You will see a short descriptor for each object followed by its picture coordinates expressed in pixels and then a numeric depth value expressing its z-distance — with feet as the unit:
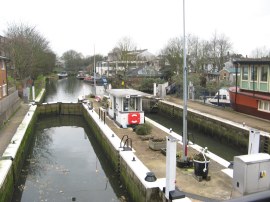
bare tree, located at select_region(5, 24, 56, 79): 146.10
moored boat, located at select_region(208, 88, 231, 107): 98.48
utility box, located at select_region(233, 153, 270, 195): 26.02
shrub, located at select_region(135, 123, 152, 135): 55.42
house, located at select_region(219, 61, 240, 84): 172.76
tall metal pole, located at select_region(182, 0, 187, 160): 35.37
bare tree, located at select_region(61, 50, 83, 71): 439.63
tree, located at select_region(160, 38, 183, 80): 159.55
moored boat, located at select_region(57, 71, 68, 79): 331.28
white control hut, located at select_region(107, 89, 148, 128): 62.49
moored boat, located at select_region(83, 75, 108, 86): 205.85
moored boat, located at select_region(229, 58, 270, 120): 67.72
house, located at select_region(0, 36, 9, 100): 85.59
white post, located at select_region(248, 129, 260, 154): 34.34
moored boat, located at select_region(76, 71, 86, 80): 311.06
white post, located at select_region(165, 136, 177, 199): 27.61
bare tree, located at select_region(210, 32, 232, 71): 220.43
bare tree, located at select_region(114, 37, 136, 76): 180.24
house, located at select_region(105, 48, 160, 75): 182.36
